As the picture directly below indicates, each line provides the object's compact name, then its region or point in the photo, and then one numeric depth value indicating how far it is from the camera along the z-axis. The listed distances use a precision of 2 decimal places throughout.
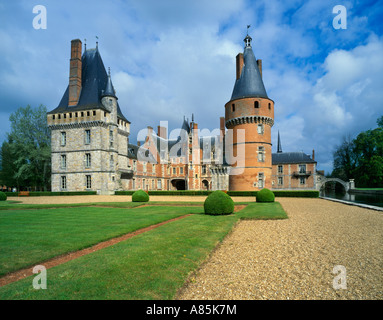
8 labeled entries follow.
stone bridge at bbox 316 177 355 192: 42.17
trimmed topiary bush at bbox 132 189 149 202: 18.86
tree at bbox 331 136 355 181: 46.75
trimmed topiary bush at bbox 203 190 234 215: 11.53
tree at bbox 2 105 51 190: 33.25
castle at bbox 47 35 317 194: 27.20
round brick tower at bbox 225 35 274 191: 27.02
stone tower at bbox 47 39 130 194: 30.44
